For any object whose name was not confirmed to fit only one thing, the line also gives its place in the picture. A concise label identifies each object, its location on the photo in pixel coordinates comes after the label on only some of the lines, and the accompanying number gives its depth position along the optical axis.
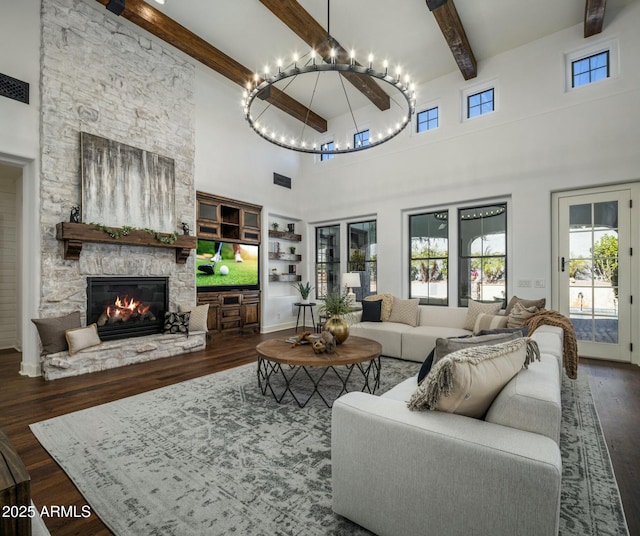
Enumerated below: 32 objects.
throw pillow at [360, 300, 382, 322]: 5.32
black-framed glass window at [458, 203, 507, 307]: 5.47
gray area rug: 1.61
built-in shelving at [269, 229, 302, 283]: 7.52
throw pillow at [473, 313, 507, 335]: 3.99
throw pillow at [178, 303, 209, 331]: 5.40
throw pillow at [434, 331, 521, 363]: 1.77
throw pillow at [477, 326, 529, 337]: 2.04
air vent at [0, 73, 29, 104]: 3.80
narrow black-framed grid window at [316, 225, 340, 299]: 7.80
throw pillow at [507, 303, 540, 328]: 3.76
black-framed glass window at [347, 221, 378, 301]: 7.05
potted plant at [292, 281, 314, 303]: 7.72
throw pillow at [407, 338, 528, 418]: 1.36
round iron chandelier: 2.97
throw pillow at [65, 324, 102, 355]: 4.00
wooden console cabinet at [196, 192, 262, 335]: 6.18
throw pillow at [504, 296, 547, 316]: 3.93
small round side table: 7.40
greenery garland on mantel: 4.48
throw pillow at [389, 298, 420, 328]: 5.13
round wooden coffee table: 2.88
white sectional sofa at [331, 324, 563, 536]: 1.12
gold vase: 3.38
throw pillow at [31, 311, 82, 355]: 3.92
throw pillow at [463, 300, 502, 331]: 4.59
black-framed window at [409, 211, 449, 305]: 6.07
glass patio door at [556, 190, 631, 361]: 4.44
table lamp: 6.38
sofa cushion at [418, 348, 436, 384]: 1.94
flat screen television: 6.18
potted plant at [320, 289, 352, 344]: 3.38
